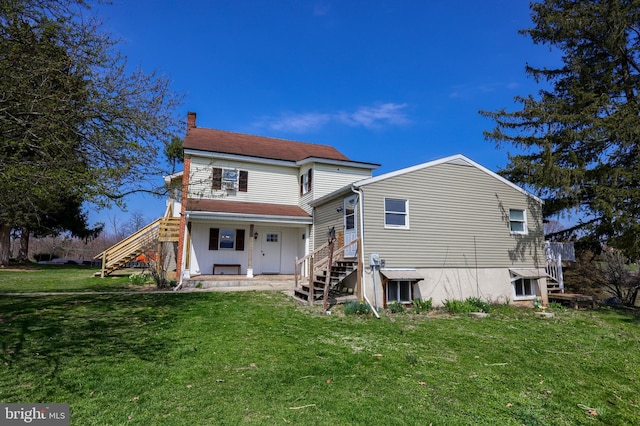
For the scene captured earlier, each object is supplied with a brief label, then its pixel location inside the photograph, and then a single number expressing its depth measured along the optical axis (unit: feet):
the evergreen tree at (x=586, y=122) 45.01
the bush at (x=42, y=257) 113.50
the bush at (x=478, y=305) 36.24
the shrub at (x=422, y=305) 35.76
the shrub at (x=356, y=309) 31.55
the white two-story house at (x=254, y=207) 49.65
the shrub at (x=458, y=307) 35.60
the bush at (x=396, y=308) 34.24
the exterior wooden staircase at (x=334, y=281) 35.70
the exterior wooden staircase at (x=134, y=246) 52.44
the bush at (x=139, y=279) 47.73
